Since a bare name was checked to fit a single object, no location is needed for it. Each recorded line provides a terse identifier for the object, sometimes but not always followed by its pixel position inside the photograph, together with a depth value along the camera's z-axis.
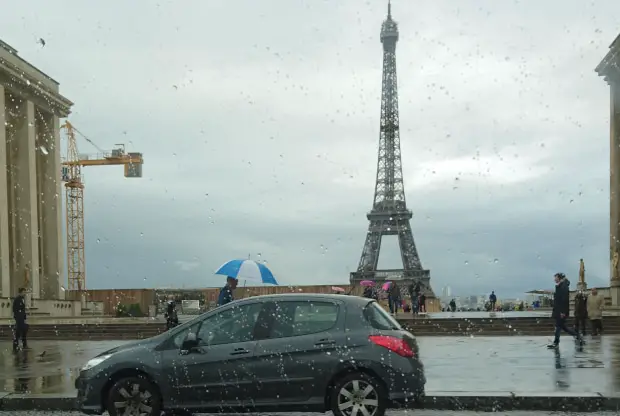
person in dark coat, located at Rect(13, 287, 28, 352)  20.37
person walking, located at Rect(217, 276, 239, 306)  14.46
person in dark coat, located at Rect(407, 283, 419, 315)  34.59
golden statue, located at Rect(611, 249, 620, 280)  46.40
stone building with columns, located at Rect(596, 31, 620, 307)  48.75
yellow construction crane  89.00
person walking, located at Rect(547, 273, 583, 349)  16.95
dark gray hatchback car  8.12
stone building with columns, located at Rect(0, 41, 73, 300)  49.09
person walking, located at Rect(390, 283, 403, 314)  34.81
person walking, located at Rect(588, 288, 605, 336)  20.84
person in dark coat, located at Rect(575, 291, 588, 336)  20.38
